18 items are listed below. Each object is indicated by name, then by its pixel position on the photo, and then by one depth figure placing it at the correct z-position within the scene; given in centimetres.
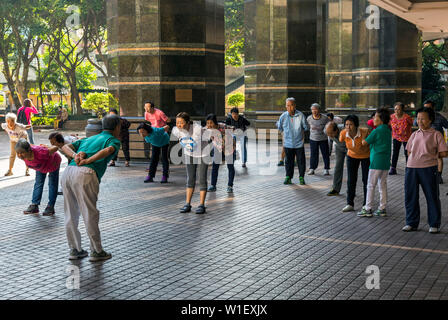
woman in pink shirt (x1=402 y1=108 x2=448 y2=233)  881
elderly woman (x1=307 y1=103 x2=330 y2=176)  1521
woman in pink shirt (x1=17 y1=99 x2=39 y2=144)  1795
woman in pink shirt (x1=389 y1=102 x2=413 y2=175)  1410
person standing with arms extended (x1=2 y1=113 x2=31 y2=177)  1424
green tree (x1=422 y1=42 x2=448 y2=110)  3656
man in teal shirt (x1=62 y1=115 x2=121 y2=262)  728
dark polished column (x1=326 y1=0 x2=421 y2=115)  2650
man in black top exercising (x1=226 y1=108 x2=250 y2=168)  1600
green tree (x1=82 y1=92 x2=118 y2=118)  3959
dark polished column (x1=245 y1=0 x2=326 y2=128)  2445
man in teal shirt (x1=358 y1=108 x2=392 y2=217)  988
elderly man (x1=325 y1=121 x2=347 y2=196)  1218
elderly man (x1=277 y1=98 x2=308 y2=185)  1370
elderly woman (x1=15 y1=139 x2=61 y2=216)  984
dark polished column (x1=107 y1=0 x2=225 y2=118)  1778
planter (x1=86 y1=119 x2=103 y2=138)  1687
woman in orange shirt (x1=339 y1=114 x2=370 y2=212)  1048
